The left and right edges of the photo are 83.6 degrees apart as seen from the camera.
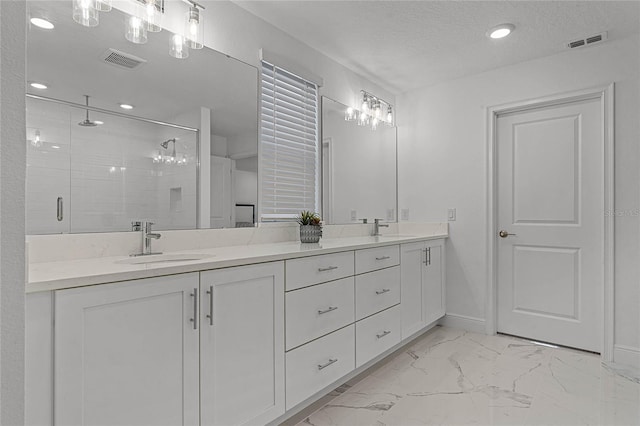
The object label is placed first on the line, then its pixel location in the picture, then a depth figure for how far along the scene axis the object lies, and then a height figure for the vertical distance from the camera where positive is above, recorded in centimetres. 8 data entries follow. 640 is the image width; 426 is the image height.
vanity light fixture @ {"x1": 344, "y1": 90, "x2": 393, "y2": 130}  314 +92
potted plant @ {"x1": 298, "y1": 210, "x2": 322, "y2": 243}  236 -11
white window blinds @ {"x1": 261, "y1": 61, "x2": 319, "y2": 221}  241 +50
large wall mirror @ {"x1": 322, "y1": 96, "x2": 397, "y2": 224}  289 +39
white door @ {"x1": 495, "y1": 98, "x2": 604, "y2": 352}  273 -8
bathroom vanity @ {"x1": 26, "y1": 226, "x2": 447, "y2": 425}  102 -45
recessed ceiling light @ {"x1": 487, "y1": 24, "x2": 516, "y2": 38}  242 +126
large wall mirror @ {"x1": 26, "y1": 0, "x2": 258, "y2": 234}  146 +40
